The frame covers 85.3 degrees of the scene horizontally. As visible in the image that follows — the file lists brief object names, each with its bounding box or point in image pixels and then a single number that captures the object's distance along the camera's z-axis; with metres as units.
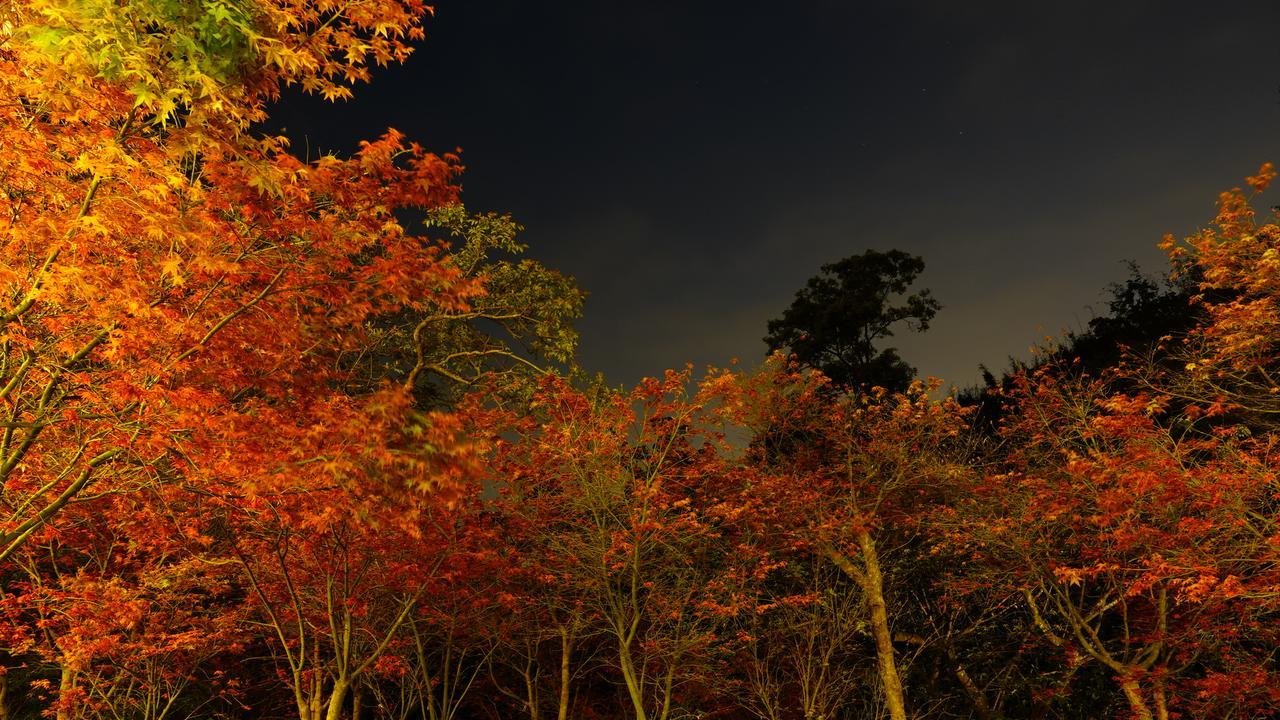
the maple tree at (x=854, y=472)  15.49
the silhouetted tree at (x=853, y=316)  28.83
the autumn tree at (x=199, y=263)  4.65
